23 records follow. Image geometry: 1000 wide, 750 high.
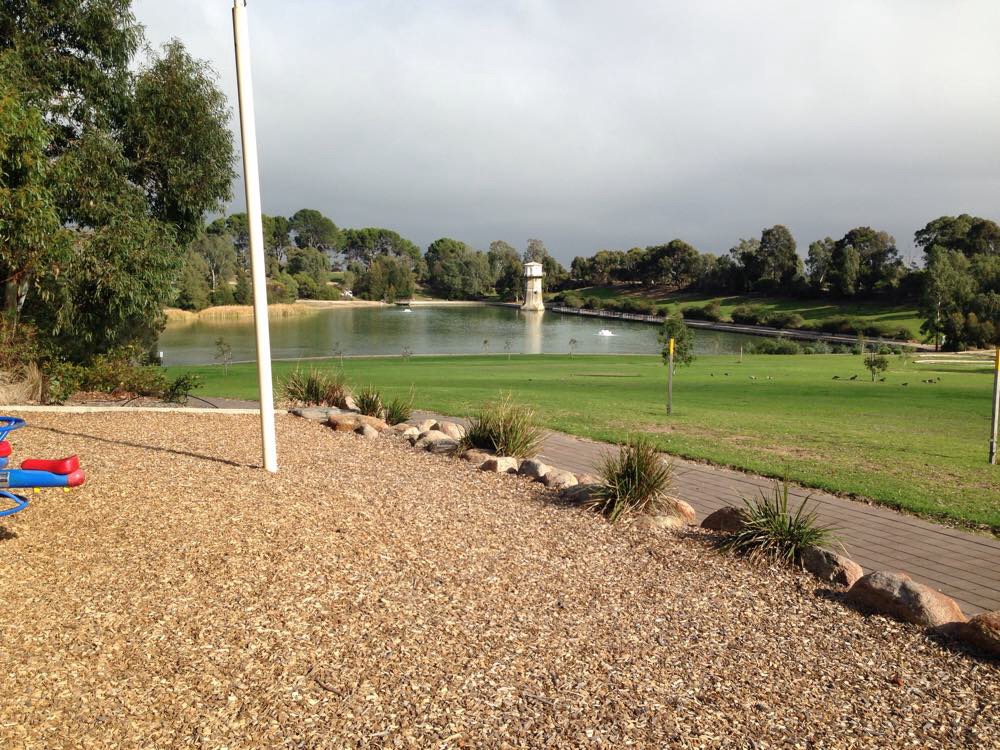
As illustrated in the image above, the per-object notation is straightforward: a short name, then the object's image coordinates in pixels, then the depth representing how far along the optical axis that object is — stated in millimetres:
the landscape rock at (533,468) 6722
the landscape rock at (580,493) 5925
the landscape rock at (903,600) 3840
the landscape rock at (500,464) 6944
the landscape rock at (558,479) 6434
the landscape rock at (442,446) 7867
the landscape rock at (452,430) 8609
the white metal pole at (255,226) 5914
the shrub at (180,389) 13141
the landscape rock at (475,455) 7371
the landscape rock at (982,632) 3498
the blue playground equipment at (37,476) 4223
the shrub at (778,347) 44641
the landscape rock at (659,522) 5395
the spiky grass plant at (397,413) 9742
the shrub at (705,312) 78062
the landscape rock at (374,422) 9008
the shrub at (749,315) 72438
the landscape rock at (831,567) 4418
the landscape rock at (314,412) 9438
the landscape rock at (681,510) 5758
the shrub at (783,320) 67938
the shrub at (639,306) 90688
